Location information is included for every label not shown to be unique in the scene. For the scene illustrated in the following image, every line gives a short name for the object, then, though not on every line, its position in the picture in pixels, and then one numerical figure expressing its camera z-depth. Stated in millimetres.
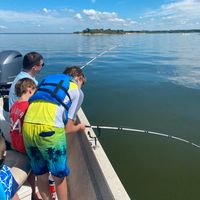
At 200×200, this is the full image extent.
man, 2900
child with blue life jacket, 2010
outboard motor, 4067
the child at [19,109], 2363
